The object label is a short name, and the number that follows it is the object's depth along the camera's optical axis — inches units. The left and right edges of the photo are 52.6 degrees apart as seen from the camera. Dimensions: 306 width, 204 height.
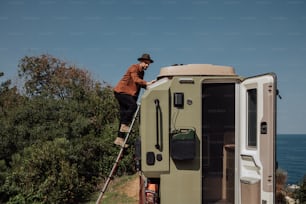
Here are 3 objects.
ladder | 172.7
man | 177.6
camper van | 134.3
